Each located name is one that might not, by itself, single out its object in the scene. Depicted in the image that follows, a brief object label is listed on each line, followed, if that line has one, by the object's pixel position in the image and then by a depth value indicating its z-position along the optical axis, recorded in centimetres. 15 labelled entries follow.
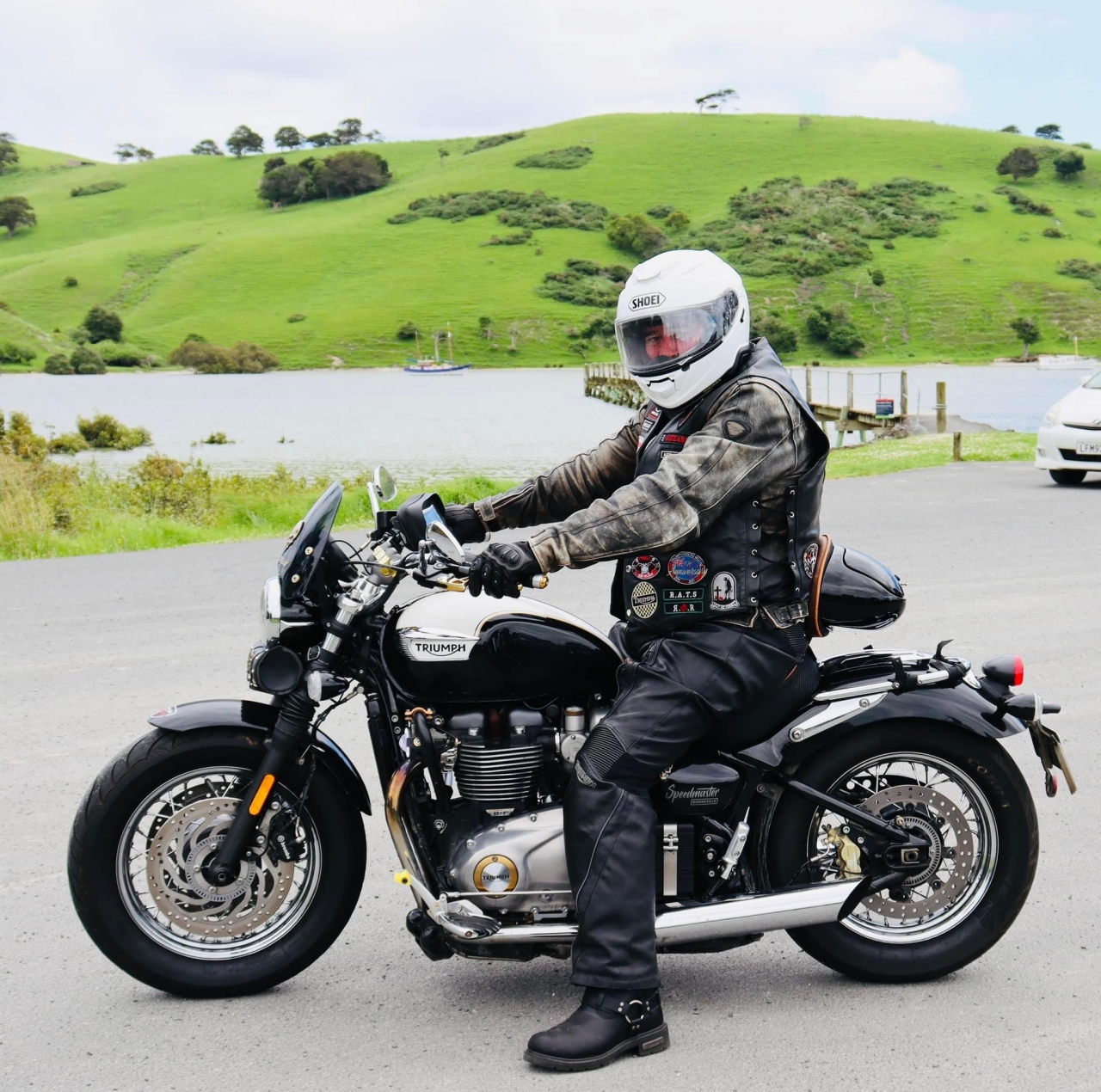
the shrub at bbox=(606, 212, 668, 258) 12112
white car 1502
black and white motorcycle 332
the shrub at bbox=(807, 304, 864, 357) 9556
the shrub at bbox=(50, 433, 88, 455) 3219
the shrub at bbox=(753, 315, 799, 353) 9069
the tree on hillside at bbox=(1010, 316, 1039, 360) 9525
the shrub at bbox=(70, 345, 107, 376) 9019
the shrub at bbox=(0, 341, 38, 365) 8812
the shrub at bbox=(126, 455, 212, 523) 1698
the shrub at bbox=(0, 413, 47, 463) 1933
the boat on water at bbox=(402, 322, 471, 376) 9550
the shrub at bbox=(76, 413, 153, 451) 3706
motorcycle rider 322
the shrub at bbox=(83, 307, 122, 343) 10706
